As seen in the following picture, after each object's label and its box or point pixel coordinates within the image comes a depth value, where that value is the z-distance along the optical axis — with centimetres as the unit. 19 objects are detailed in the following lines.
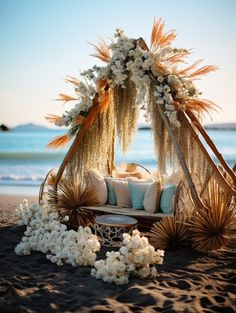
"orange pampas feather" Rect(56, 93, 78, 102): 712
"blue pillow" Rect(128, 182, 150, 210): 668
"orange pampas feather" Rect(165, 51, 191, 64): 611
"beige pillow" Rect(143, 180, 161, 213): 632
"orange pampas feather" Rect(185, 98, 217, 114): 608
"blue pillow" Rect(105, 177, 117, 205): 718
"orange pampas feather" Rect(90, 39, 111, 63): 678
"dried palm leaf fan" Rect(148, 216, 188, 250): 554
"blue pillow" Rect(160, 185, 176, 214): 622
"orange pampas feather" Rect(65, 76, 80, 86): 704
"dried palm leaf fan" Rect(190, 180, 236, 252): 532
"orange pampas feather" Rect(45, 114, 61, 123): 719
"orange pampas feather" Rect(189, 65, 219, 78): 595
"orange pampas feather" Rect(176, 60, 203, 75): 611
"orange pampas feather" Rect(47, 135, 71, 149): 732
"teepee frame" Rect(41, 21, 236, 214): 564
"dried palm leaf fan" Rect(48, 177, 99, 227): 664
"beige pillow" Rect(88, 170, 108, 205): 703
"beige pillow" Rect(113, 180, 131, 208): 701
